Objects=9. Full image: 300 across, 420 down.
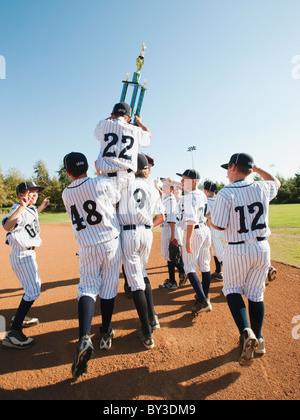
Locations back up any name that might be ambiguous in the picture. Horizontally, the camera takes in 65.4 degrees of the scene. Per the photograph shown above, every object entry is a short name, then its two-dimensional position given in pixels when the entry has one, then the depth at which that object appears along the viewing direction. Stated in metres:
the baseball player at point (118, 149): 2.69
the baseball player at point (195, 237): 3.61
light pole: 49.69
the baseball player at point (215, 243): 5.25
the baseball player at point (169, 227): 4.85
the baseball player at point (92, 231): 2.45
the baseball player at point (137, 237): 2.78
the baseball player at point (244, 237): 2.45
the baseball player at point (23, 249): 2.91
